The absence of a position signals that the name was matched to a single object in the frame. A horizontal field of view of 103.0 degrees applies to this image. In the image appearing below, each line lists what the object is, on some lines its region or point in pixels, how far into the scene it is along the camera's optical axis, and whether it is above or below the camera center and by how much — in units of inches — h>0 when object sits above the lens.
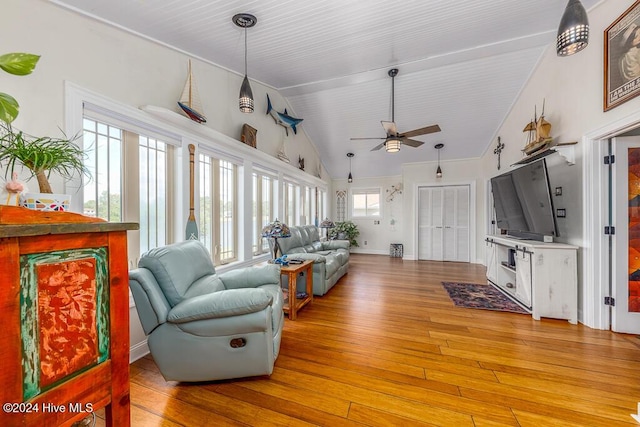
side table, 113.7 -36.5
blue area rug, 129.6 -48.3
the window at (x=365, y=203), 303.0 +11.5
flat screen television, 118.5 +5.7
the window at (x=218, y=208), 120.4 +2.4
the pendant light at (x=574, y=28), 62.9 +46.1
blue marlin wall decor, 167.2 +65.7
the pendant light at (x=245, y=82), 87.4 +50.1
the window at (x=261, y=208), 161.6 +3.2
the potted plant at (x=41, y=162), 44.6 +9.7
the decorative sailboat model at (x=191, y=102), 99.8 +44.6
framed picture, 85.4 +54.5
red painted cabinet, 26.5 -12.8
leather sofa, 144.5 -28.2
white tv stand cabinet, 112.4 -30.5
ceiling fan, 138.4 +44.2
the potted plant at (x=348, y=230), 295.4 -21.1
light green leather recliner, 64.9 -29.3
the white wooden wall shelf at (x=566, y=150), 115.1 +28.6
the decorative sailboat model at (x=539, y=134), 127.1 +39.5
